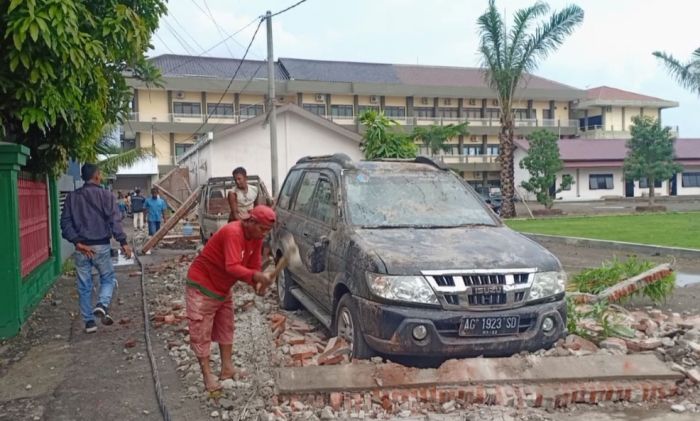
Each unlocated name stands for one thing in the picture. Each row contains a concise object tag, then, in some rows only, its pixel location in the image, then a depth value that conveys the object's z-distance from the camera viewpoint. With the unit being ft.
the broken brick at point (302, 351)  18.34
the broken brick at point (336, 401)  15.17
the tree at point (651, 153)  118.52
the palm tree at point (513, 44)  84.07
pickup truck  48.95
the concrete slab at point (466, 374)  15.44
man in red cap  15.07
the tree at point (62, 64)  18.85
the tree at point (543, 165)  99.55
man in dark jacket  22.49
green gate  22.03
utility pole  64.63
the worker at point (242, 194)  31.91
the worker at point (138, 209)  73.46
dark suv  15.85
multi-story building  156.35
